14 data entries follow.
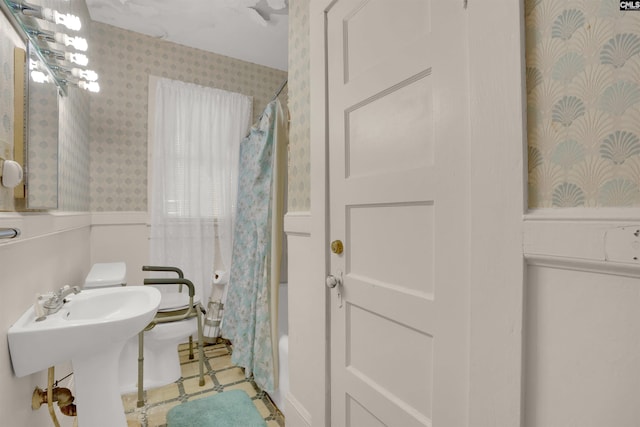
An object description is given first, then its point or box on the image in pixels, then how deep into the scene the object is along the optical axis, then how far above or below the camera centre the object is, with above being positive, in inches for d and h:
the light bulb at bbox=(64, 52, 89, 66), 51.9 +29.0
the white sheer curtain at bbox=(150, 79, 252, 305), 101.5 +14.9
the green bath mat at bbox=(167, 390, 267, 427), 65.2 -45.7
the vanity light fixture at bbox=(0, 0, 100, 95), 38.0 +26.7
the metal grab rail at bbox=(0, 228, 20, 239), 28.1 -1.5
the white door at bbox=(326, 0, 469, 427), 31.4 +0.5
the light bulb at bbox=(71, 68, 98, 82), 55.7 +27.8
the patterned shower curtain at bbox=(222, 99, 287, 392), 74.2 -12.0
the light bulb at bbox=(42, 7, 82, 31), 40.6 +30.0
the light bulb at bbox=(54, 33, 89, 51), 46.0 +29.9
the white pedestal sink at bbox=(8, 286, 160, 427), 35.3 -16.1
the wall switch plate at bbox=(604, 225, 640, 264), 19.1 -2.0
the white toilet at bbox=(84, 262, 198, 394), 77.8 -37.5
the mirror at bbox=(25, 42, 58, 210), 40.5 +12.2
